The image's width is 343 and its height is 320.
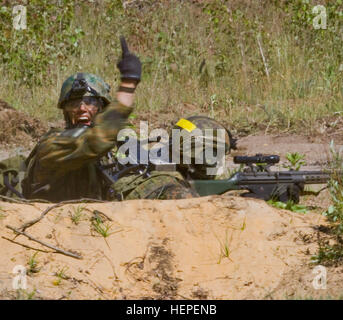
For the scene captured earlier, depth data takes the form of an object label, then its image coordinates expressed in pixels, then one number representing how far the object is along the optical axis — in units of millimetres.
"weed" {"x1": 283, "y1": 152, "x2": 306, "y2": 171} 13013
